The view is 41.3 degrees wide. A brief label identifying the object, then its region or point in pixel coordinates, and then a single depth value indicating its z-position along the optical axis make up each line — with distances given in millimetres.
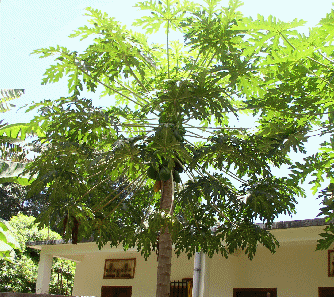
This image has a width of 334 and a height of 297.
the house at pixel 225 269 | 7688
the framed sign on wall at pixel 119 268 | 10391
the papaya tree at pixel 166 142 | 5133
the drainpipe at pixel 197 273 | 7504
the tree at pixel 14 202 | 23000
